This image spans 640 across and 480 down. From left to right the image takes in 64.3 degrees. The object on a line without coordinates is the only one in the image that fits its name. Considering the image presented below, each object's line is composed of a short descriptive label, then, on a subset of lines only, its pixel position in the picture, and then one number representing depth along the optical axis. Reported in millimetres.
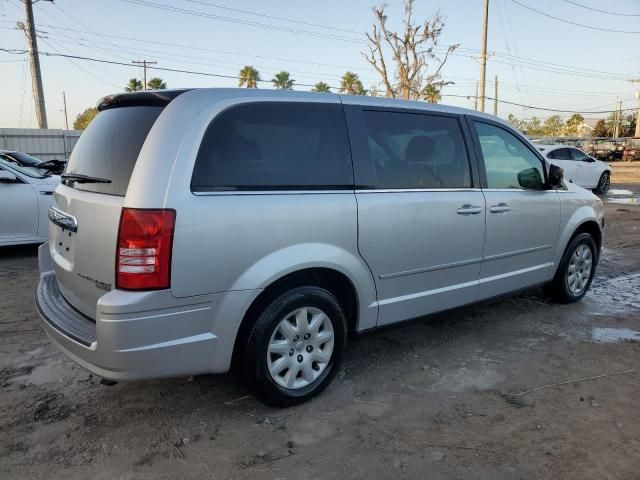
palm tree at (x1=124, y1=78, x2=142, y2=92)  51481
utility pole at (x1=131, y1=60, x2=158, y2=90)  50062
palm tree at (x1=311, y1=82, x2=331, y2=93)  45509
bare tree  30002
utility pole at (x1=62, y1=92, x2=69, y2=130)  85225
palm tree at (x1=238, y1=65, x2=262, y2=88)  49725
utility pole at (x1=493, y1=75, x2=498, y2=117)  43531
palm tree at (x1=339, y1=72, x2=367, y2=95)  45219
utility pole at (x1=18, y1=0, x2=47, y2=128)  20500
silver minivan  2457
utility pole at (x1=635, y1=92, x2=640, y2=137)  60094
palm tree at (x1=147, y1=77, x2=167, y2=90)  50072
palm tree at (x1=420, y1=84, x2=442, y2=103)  31584
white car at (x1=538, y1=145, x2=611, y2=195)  16281
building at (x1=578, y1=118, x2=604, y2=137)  87262
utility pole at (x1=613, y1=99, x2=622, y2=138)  66400
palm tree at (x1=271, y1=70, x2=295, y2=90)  50625
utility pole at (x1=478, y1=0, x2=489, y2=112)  28312
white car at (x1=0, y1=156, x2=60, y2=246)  6570
